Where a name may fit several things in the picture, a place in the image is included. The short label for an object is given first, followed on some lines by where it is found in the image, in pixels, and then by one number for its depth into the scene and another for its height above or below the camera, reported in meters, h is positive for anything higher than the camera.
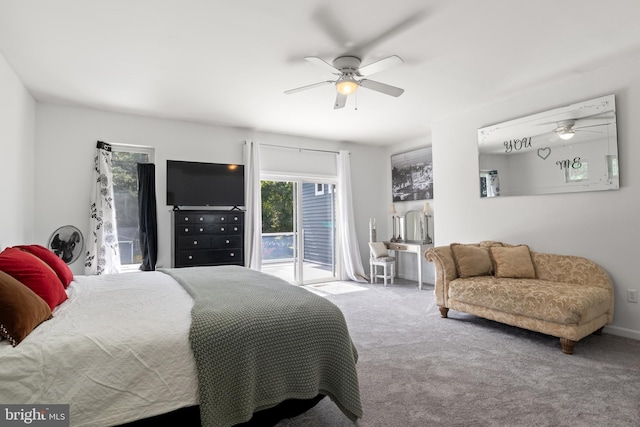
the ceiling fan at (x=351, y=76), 2.99 +1.30
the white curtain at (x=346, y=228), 6.23 -0.11
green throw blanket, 1.48 -0.62
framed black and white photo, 5.89 +0.83
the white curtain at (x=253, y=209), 5.17 +0.23
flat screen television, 4.68 +0.59
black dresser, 4.45 -0.18
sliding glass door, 5.70 -0.13
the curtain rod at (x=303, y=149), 5.61 +1.30
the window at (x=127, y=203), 4.59 +0.31
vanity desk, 5.46 -0.45
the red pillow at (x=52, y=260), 2.43 -0.24
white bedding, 1.29 -0.56
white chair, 5.88 -0.70
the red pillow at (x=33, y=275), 1.81 -0.26
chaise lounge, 2.85 -0.67
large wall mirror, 3.37 +0.74
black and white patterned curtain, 4.24 +0.04
